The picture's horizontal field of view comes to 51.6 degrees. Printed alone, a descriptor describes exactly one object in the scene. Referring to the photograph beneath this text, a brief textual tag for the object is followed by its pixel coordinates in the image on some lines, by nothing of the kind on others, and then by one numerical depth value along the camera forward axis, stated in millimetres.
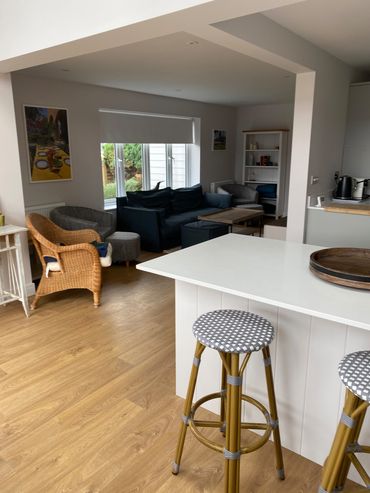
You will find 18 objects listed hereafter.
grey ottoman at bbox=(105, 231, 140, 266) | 4816
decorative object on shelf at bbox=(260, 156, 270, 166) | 8133
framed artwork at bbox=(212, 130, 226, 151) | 7809
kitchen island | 1504
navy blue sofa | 5406
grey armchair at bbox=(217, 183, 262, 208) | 7733
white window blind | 5566
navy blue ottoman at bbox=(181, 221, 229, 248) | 4977
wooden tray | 1526
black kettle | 3998
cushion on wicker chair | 3576
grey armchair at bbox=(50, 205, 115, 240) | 4480
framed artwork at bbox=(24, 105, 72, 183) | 4523
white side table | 3326
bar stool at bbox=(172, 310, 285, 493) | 1474
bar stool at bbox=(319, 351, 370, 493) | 1241
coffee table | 5328
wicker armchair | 3516
